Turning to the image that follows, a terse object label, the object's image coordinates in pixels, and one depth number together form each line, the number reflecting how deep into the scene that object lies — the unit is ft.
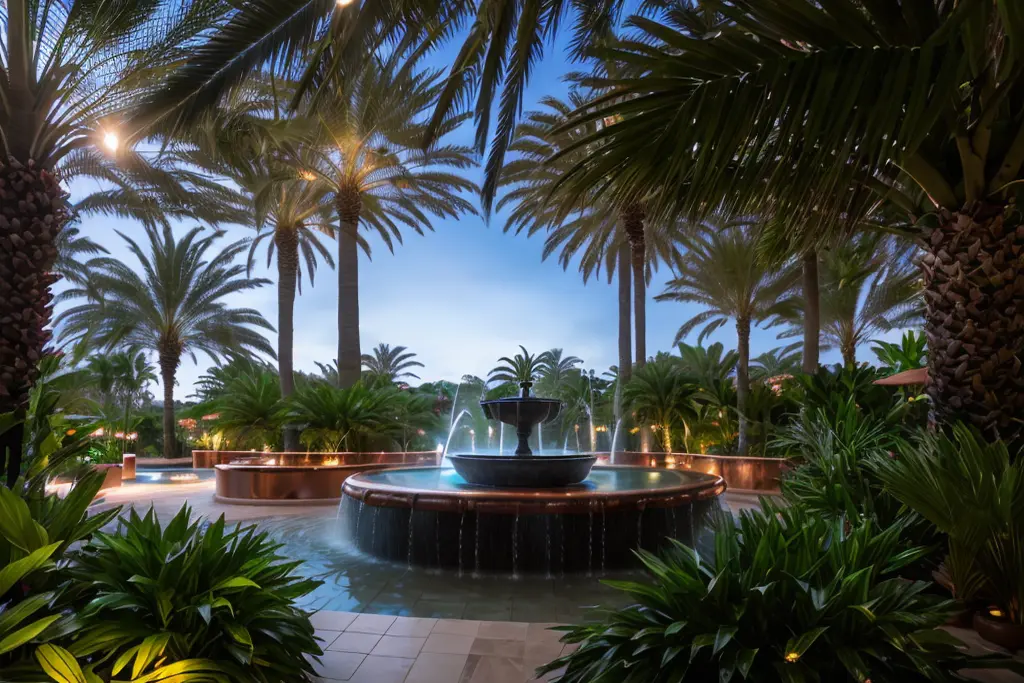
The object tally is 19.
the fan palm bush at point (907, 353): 41.91
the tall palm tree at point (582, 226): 58.85
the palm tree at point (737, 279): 53.01
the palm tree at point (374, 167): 47.44
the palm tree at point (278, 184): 35.76
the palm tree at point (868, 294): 59.31
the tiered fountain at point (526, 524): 19.77
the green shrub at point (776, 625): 8.53
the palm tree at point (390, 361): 148.77
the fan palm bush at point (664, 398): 52.01
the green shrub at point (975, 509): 11.60
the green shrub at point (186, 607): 9.08
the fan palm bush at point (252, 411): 53.88
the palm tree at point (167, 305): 78.69
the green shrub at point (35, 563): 8.28
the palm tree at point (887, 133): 11.27
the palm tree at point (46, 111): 17.26
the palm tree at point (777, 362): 103.73
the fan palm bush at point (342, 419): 47.80
